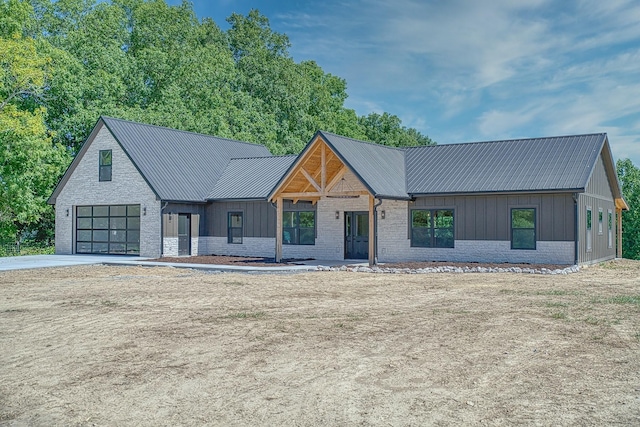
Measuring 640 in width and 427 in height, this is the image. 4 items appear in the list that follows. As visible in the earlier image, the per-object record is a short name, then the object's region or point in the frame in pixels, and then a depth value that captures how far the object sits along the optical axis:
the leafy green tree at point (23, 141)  33.25
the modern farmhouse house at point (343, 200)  23.36
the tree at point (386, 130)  61.06
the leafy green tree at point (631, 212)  38.72
